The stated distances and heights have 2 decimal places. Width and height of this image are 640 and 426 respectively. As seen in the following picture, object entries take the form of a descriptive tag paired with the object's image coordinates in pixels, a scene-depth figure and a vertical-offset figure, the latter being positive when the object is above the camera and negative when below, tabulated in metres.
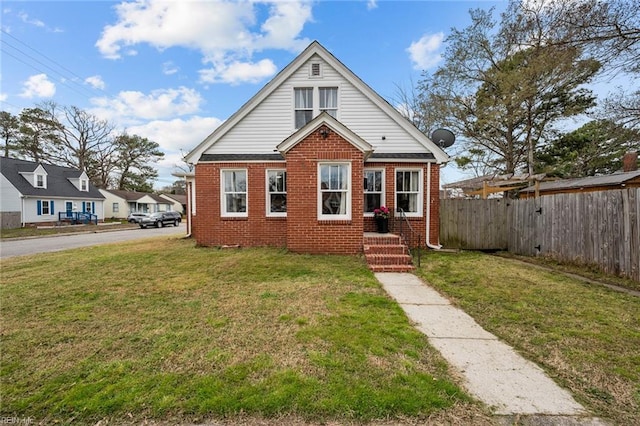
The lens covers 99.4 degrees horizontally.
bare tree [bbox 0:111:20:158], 33.19 +10.47
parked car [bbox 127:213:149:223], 33.70 -0.52
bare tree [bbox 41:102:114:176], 37.22 +10.11
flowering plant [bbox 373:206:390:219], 9.33 -0.06
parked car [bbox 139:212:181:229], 28.10 -0.65
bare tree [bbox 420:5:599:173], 14.70 +6.86
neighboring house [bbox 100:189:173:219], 41.25 +1.85
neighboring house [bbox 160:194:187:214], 56.22 +2.47
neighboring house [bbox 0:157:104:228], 25.30 +2.15
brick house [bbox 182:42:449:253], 9.92 +1.98
